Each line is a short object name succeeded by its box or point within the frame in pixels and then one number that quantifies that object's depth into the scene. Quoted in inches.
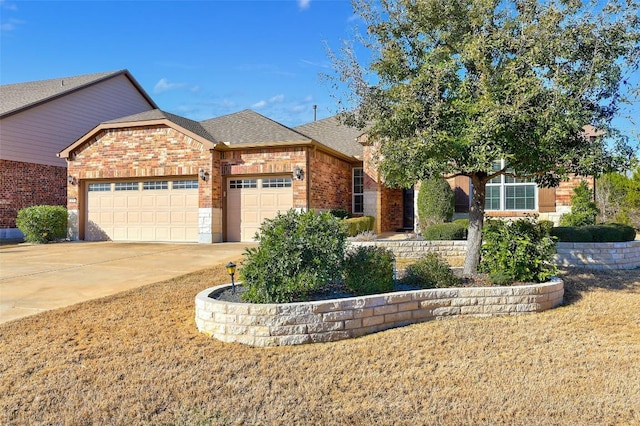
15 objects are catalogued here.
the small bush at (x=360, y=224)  496.6
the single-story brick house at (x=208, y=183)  535.8
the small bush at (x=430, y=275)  236.8
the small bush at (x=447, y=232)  397.4
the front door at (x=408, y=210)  674.8
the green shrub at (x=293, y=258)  190.4
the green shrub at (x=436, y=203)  510.6
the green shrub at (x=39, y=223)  585.0
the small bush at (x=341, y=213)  585.2
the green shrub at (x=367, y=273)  212.7
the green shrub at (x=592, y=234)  360.2
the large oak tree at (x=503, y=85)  215.6
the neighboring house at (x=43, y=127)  650.8
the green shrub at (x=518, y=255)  242.2
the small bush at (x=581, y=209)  454.9
